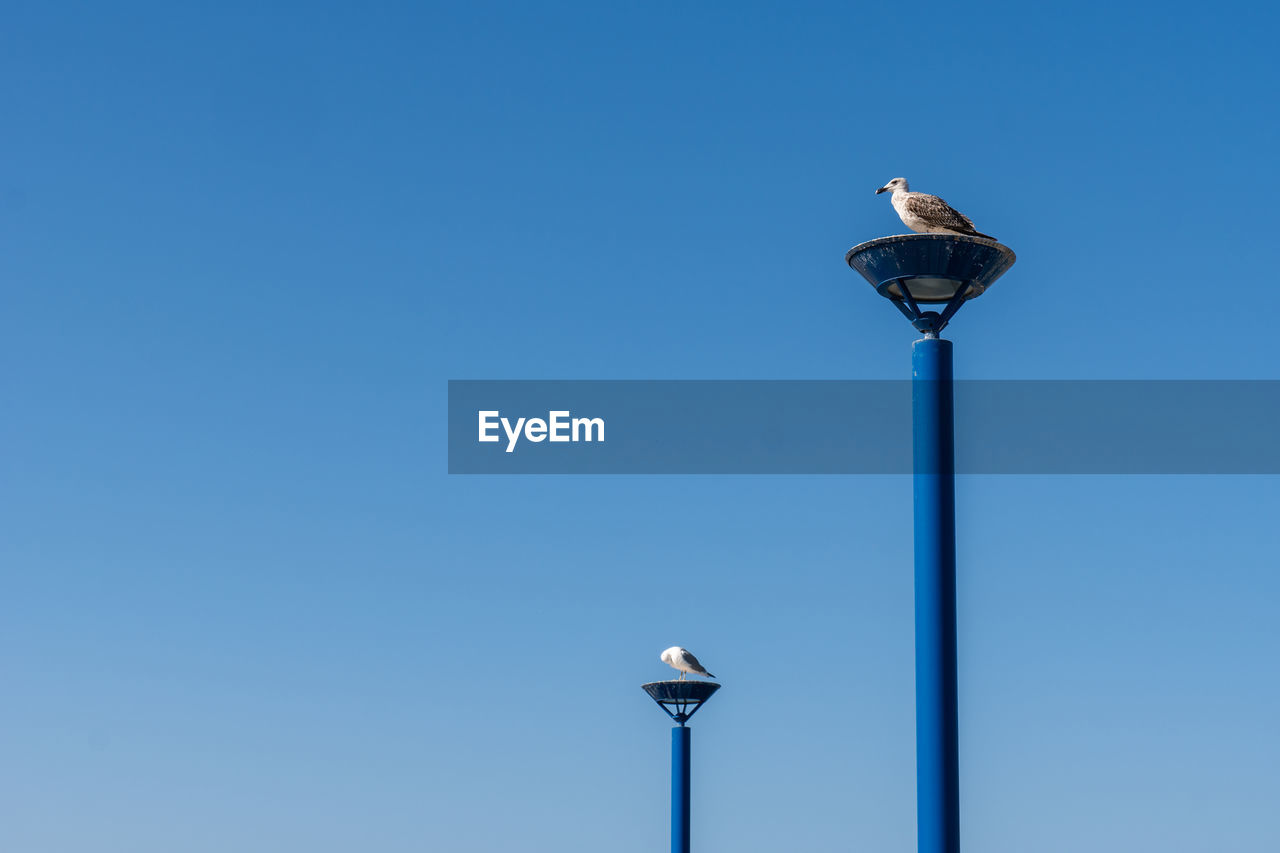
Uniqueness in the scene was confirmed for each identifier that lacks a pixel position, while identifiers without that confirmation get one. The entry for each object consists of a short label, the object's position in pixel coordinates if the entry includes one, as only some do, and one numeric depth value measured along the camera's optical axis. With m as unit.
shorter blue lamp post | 28.23
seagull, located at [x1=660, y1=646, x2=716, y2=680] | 30.86
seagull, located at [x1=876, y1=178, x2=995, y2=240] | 14.00
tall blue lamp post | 12.77
